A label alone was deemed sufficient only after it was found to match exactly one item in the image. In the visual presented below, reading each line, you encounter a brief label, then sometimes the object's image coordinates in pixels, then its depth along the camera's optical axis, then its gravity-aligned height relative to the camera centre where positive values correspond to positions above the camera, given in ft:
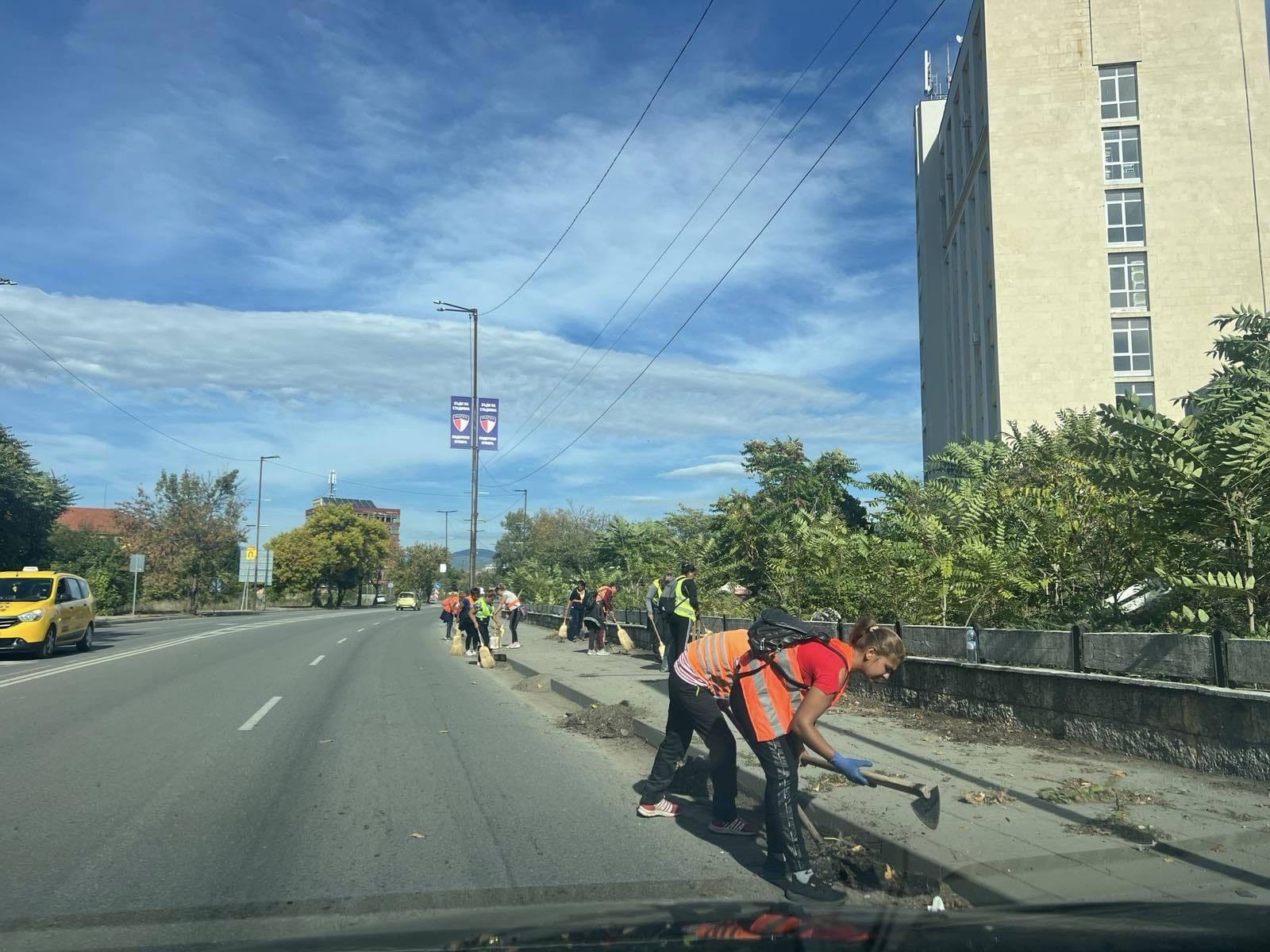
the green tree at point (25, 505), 94.89 +7.84
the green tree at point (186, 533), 172.86 +8.80
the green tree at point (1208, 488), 25.38 +2.71
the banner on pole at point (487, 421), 113.50 +19.08
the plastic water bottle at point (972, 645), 32.17 -1.96
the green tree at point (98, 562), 147.95 +2.94
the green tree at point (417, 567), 384.88 +6.29
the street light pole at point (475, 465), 113.60 +14.14
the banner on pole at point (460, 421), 111.24 +18.68
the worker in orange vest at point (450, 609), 90.01 -2.61
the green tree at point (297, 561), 272.72 +6.00
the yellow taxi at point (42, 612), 64.95 -2.22
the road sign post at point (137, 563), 130.93 +2.46
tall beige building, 120.37 +50.24
